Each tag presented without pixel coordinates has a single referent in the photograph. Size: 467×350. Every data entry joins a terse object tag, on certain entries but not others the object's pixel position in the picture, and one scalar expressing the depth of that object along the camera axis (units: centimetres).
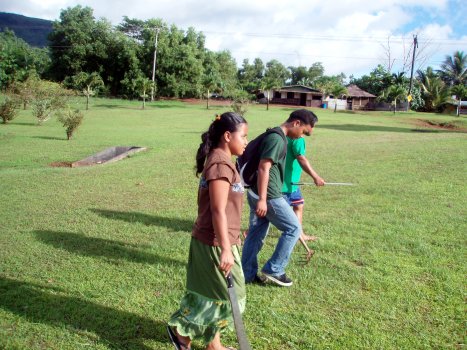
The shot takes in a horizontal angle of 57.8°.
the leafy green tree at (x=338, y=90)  5066
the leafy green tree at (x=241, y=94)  5044
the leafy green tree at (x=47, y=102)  2266
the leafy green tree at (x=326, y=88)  5389
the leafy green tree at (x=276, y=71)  8065
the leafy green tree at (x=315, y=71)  8154
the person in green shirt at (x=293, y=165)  423
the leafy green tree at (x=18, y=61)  4800
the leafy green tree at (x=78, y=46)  5103
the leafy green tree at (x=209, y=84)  4584
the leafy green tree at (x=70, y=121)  1598
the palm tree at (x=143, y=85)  4024
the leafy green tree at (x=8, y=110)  2183
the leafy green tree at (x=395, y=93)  4622
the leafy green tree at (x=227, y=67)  6525
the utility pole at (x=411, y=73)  4593
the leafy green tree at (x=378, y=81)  5412
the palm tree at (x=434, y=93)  4925
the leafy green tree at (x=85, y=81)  4134
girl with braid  261
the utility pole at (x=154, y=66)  4778
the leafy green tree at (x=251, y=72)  7744
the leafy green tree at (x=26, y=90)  2398
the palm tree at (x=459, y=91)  4781
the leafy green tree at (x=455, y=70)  5966
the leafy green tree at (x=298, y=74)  8212
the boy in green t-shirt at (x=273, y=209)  347
